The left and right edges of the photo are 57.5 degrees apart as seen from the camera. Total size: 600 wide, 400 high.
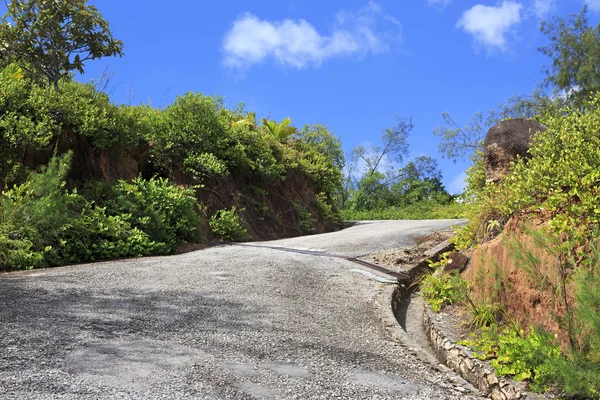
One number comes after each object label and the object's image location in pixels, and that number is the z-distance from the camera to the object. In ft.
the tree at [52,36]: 51.72
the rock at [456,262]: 25.70
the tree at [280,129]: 78.54
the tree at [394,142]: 132.26
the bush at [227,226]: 46.42
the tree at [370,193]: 118.52
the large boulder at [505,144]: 28.35
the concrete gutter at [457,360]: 15.30
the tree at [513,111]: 100.22
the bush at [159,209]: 37.09
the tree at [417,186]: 119.14
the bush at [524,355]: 14.97
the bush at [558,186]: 19.17
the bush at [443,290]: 20.59
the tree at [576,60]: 93.20
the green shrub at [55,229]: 30.30
